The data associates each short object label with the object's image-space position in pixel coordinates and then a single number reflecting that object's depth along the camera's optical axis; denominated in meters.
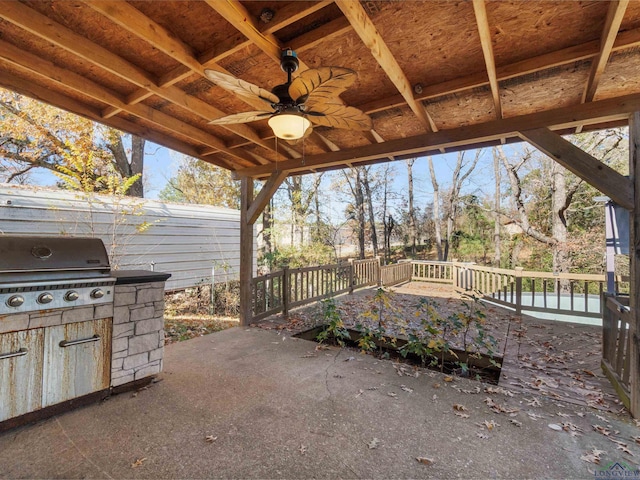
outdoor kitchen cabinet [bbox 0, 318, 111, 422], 2.07
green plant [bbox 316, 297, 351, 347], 4.02
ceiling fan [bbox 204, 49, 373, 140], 1.80
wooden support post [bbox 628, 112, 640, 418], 2.35
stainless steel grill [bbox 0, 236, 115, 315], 2.09
